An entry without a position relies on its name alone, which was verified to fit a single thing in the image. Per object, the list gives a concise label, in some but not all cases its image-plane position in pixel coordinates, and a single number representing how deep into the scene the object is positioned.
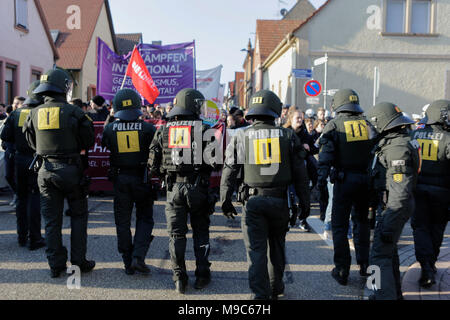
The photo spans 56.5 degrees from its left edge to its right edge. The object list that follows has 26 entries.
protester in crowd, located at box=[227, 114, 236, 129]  8.52
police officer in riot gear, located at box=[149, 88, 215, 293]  4.42
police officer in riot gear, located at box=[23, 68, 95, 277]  4.74
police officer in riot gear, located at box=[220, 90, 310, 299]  3.96
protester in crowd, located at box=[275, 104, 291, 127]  10.67
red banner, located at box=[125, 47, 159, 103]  9.43
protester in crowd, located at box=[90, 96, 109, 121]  8.98
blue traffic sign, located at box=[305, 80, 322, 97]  13.91
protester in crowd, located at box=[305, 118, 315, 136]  8.18
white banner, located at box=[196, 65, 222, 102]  15.63
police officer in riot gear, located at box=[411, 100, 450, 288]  4.62
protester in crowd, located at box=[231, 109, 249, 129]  8.40
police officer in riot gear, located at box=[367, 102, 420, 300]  3.78
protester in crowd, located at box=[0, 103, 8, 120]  10.34
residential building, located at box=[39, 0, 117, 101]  26.50
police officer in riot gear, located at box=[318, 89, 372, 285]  4.70
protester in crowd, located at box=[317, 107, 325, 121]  9.82
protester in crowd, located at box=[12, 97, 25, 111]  7.74
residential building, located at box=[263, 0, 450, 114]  18.69
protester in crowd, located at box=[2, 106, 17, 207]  6.00
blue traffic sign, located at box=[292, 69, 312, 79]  13.94
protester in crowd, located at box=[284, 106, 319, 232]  6.55
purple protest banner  11.25
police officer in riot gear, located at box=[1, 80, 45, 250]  5.70
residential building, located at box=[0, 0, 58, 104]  16.83
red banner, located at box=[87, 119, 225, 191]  8.66
